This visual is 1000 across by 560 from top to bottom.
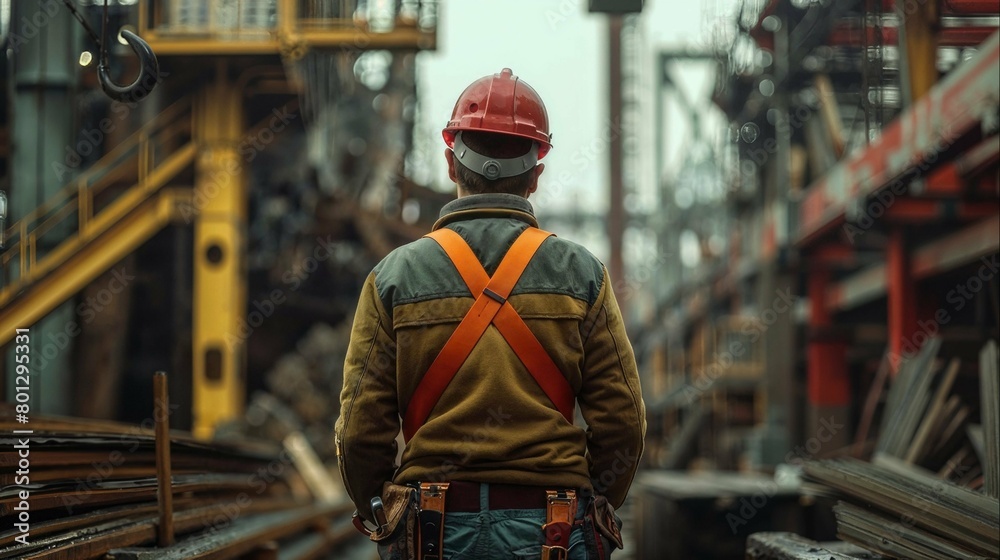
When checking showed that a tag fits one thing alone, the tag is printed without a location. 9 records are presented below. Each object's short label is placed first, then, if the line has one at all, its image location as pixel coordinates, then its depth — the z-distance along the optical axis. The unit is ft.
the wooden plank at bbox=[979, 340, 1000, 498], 21.29
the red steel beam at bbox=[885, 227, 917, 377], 38.63
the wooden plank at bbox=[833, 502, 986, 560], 17.37
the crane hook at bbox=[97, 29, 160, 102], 17.51
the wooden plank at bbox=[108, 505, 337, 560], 16.93
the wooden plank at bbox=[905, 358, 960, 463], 27.91
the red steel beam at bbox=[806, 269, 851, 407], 49.73
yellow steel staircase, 44.86
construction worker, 12.46
